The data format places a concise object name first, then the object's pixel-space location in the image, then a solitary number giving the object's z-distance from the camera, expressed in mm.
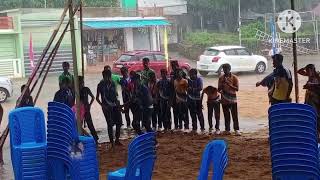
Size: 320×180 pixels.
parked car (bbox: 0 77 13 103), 18734
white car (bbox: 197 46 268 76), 24406
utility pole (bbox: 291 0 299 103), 8391
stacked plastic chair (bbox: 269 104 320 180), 4246
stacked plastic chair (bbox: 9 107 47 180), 5891
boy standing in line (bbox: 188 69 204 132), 10539
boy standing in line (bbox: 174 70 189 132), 10609
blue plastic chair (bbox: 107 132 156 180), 4590
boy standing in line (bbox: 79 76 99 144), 9578
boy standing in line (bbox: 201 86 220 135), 10570
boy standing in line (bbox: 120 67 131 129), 10500
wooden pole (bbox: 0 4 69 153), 7636
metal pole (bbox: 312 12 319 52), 29531
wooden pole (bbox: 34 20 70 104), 8809
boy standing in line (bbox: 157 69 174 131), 10828
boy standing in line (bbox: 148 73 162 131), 10805
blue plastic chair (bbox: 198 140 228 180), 4160
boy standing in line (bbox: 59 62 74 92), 9961
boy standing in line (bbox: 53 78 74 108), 9633
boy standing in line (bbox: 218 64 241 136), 10229
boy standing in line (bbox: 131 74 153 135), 9594
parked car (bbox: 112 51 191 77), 22781
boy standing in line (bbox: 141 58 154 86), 10602
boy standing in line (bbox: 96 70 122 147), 9359
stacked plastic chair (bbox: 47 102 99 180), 5504
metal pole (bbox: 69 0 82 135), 6180
